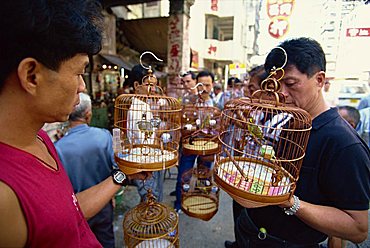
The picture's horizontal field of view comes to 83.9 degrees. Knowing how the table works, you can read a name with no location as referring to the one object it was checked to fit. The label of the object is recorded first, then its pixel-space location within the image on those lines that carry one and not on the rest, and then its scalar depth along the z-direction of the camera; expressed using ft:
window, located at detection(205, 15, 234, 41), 53.47
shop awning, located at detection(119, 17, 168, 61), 25.21
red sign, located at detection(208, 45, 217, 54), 53.52
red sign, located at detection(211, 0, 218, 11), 40.51
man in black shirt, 3.51
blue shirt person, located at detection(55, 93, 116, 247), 5.92
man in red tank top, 2.02
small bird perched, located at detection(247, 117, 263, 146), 4.19
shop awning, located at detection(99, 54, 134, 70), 21.20
